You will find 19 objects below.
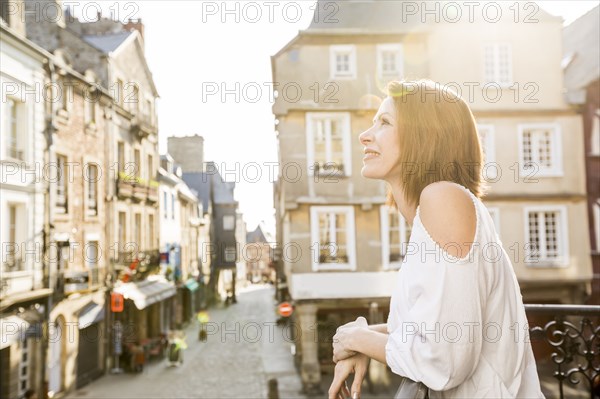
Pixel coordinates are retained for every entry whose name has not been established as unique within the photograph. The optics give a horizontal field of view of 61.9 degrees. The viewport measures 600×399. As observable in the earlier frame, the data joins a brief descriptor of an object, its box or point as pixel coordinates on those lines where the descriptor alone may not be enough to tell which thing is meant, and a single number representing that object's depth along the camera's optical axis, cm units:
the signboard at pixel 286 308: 1556
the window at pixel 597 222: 1488
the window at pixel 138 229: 2103
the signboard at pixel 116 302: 1736
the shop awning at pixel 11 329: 1157
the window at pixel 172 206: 2744
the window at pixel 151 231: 2302
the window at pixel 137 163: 2112
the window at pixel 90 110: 1647
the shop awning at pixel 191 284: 2961
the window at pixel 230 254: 4531
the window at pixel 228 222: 4416
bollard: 1182
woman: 127
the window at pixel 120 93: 1903
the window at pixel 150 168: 2339
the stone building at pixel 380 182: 1426
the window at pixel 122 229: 1911
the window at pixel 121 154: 1955
